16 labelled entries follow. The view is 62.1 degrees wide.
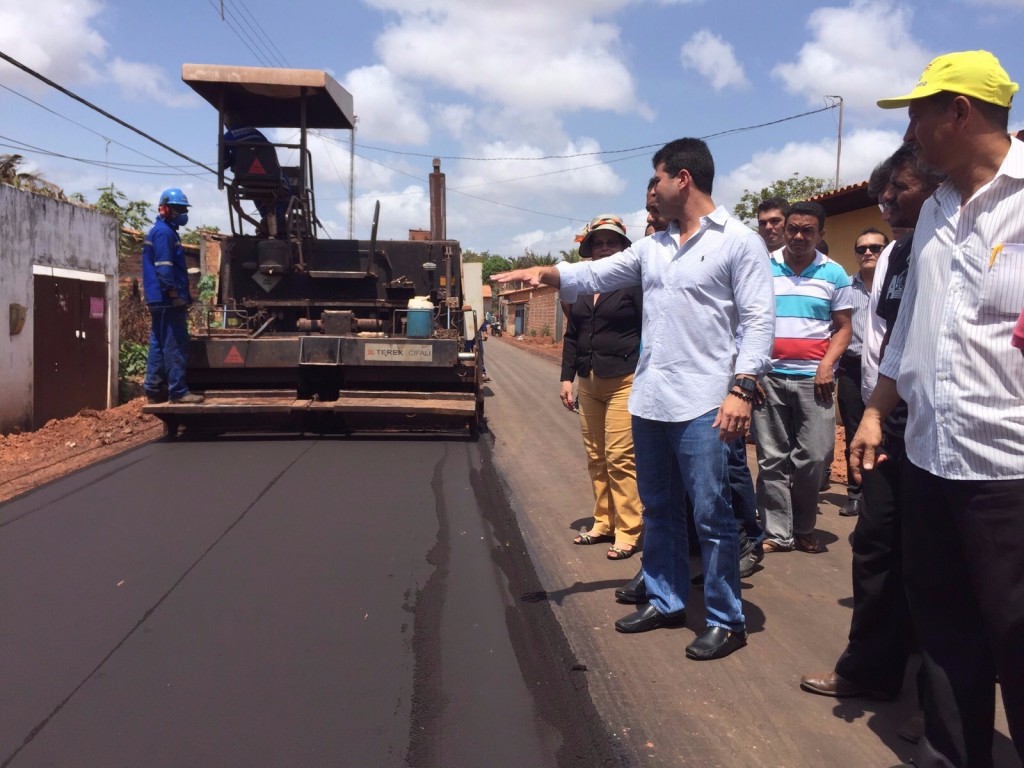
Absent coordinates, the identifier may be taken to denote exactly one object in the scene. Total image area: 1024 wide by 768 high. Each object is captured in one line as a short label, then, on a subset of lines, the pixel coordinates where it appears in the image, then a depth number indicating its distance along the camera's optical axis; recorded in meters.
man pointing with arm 3.33
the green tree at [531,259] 65.26
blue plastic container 8.95
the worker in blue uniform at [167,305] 8.35
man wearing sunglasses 5.46
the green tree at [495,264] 77.11
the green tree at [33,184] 10.90
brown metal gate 9.84
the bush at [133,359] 13.88
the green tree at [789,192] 29.75
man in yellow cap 2.14
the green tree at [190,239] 29.89
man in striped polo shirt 4.94
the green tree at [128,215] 17.33
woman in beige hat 4.78
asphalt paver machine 8.58
